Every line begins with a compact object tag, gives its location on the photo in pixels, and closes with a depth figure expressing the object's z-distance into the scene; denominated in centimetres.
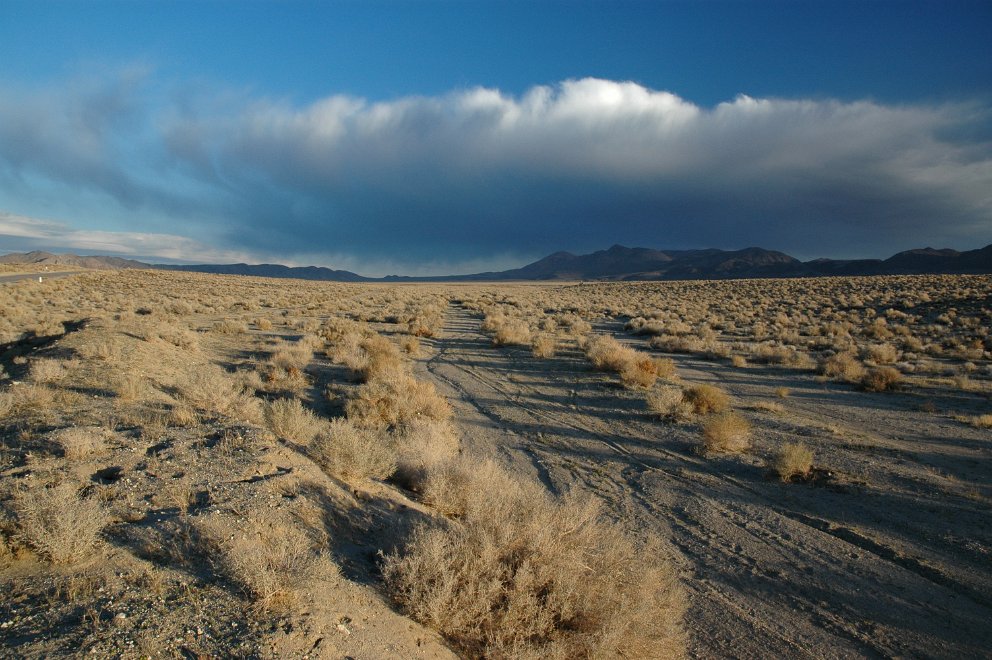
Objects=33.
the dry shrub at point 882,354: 1661
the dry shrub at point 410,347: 1845
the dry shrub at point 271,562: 354
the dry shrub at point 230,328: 2036
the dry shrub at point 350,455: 645
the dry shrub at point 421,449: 686
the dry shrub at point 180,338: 1547
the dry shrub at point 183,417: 741
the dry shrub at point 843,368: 1412
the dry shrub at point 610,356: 1482
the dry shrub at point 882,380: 1308
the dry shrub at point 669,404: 1078
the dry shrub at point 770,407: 1136
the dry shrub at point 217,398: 870
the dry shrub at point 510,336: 2053
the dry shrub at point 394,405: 979
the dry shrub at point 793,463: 770
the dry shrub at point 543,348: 1798
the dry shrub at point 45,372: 961
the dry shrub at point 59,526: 367
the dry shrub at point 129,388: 877
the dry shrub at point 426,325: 2270
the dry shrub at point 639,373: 1327
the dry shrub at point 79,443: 557
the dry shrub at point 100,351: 1164
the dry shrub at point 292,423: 772
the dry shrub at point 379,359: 1335
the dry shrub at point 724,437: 883
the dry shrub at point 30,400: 751
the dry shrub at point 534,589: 370
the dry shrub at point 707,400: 1119
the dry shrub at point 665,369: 1470
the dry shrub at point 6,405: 734
